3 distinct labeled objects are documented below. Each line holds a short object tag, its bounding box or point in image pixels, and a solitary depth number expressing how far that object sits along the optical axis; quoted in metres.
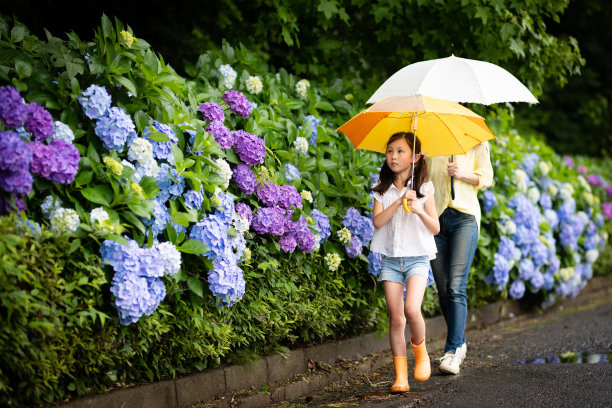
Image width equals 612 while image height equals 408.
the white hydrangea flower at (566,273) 7.71
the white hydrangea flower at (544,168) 7.79
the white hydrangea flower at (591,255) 8.39
